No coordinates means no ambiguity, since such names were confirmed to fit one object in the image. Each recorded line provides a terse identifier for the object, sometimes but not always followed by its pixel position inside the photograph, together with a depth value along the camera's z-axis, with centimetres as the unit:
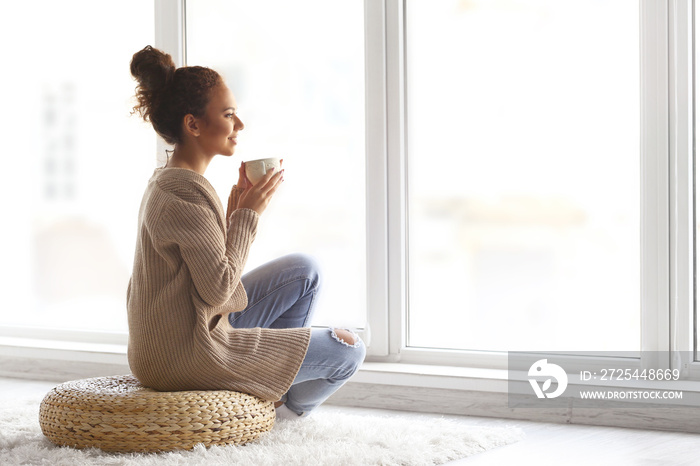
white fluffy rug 405
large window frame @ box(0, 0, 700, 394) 455
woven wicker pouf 407
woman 408
